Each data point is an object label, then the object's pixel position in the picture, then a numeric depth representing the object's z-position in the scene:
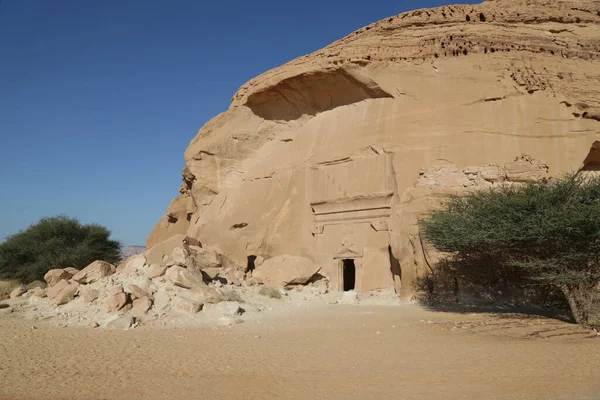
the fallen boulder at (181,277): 14.79
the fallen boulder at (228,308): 13.95
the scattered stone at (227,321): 12.92
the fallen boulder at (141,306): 13.04
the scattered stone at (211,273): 17.40
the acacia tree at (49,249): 24.25
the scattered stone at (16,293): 15.69
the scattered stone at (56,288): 14.56
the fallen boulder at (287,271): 19.18
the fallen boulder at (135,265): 15.70
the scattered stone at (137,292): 13.70
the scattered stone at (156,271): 15.11
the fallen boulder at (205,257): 18.80
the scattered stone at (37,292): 15.15
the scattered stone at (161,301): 13.49
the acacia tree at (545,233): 10.70
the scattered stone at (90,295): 13.82
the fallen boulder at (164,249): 17.52
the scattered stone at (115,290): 13.43
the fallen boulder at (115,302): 13.09
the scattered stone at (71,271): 16.97
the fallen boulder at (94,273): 15.18
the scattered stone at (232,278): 18.41
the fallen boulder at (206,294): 14.50
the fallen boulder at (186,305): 13.66
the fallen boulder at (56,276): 15.75
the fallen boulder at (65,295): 14.06
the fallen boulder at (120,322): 12.11
